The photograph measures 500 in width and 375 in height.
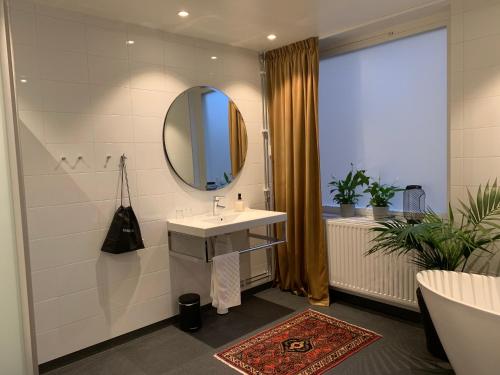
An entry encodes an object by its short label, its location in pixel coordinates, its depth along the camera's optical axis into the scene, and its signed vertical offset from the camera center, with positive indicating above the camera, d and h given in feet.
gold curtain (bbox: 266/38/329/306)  11.77 -0.10
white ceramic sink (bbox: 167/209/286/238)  9.68 -1.57
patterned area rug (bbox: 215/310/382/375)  8.58 -4.45
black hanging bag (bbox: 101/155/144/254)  9.30 -1.61
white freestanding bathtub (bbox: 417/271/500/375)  6.29 -2.84
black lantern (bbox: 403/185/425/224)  10.48 -1.25
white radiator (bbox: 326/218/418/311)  10.22 -3.06
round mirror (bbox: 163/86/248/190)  10.84 +0.74
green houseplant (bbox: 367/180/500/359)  8.18 -1.75
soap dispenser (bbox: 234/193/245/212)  12.09 -1.31
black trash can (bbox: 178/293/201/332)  10.35 -3.96
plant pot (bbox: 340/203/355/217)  11.93 -1.57
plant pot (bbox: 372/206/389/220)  11.09 -1.56
